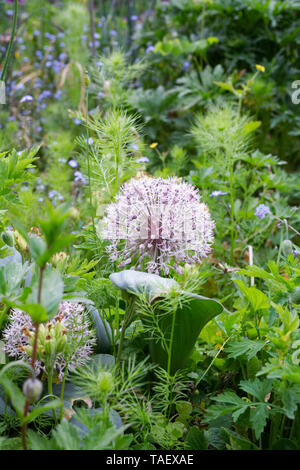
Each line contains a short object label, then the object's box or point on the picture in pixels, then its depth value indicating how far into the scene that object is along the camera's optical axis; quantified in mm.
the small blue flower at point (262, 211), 1314
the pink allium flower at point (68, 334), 872
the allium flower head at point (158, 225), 971
